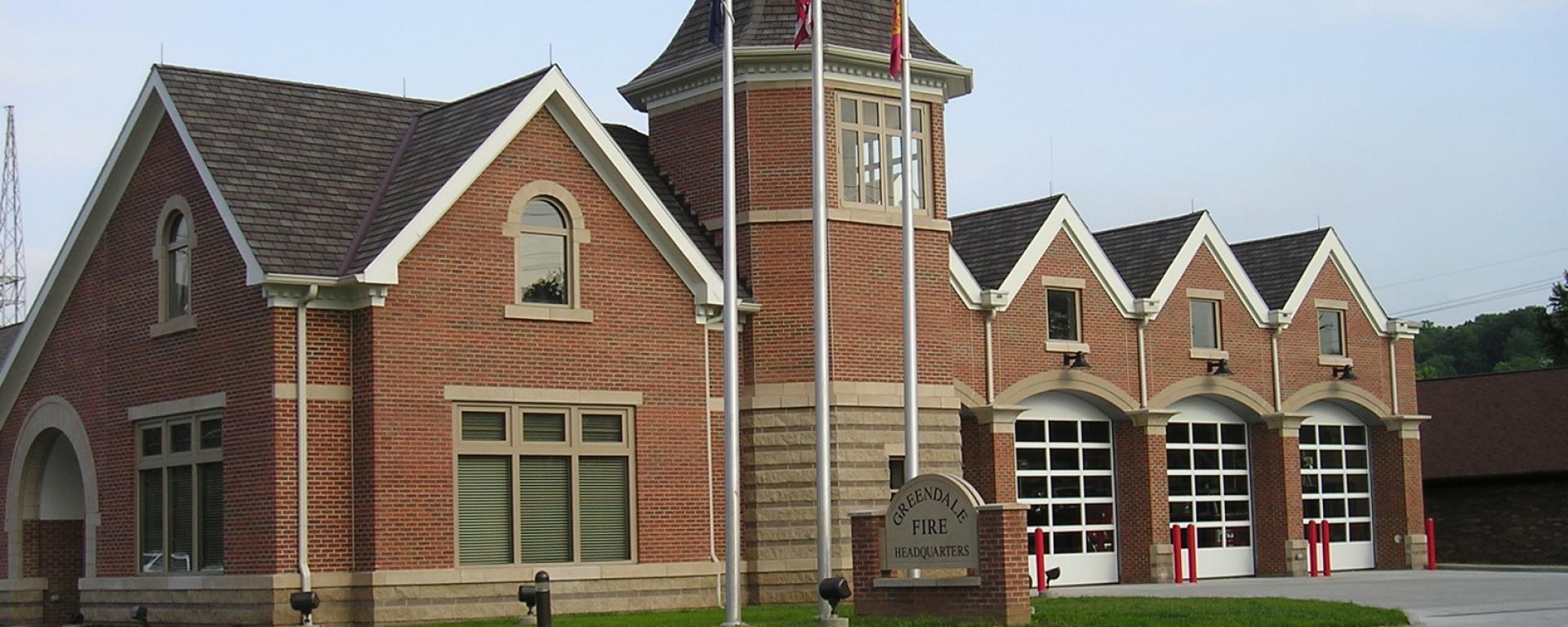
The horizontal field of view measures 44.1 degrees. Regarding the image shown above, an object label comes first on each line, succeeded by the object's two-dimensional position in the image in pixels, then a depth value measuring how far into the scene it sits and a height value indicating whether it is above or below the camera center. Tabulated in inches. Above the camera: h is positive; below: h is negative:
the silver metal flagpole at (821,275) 908.6 +102.5
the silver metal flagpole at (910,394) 949.8 +46.6
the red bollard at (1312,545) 1557.6 -53.2
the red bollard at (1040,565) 1206.9 -50.7
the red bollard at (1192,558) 1445.6 -56.7
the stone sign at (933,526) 868.6 -17.0
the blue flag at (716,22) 938.1 +228.5
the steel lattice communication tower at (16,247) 2496.3 +356.1
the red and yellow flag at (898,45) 989.9 +228.2
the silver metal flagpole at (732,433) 865.5 +27.6
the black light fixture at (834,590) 851.4 -43.7
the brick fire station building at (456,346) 994.7 +85.5
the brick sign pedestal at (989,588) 850.8 -44.8
